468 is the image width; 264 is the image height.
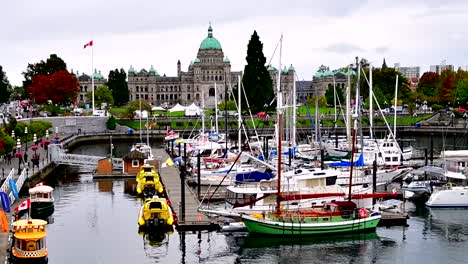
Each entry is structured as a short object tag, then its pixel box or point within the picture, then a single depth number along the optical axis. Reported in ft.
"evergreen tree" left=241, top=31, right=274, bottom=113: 385.91
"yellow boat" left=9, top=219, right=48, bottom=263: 104.68
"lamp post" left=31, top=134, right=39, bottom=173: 199.99
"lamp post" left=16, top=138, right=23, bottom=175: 185.43
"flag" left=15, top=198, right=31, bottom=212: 130.72
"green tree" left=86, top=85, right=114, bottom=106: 453.99
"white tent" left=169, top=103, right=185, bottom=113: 457.23
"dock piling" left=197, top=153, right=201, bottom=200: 160.31
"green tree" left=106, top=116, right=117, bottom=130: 382.63
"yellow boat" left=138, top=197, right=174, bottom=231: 131.64
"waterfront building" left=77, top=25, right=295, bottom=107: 610.15
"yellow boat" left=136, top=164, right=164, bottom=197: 167.63
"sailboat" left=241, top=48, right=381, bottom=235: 128.16
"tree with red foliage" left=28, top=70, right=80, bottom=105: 380.17
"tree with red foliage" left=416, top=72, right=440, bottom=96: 517.96
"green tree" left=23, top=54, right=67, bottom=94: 428.15
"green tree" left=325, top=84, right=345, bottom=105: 511.32
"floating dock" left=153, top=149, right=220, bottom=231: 132.38
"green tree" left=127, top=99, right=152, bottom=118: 416.67
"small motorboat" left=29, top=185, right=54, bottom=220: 144.56
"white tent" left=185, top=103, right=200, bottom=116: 433.40
